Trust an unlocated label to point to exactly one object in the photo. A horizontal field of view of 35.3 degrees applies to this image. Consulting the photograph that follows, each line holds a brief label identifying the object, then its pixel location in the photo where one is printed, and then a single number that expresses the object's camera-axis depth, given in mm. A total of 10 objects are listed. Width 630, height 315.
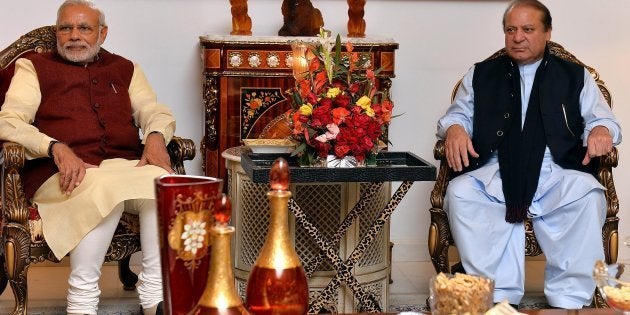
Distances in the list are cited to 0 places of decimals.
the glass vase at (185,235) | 2131
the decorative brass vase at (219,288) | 2109
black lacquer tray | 3574
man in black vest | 4098
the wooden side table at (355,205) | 3609
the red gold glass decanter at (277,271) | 2229
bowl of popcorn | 2387
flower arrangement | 3686
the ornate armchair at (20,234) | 3752
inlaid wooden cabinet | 4711
